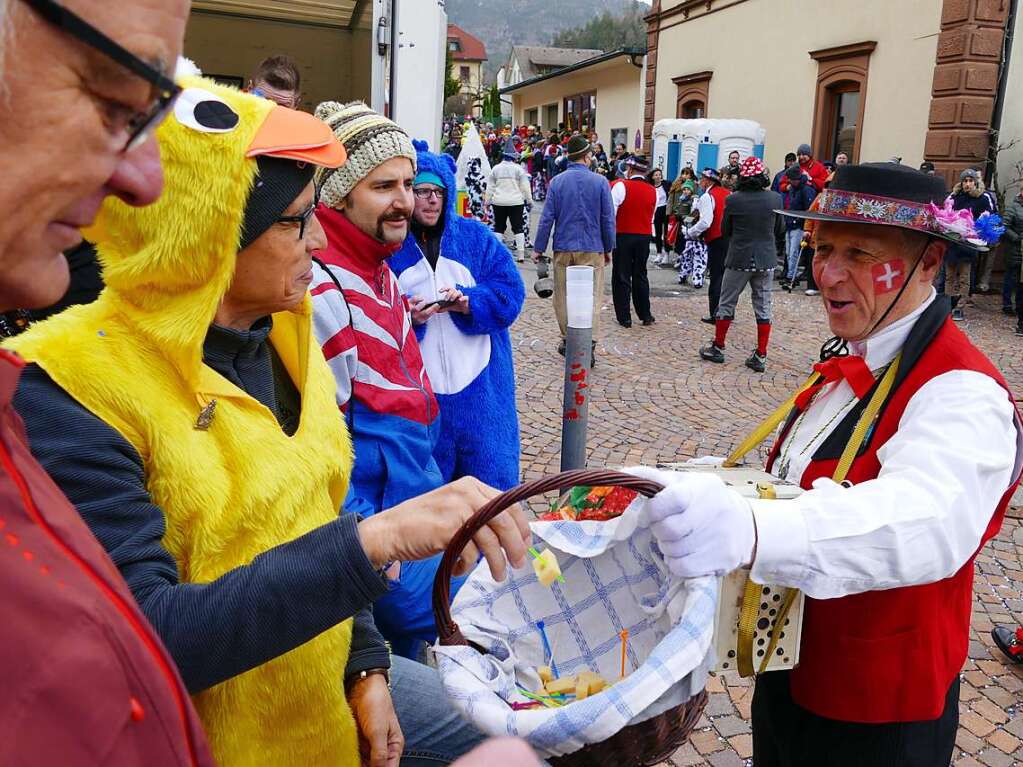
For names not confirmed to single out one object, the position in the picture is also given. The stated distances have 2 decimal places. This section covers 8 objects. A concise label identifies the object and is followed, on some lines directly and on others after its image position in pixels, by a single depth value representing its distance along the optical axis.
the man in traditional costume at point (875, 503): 1.42
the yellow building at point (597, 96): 24.55
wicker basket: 1.21
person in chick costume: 1.17
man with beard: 2.21
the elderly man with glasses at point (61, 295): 0.62
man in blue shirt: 8.05
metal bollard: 3.42
